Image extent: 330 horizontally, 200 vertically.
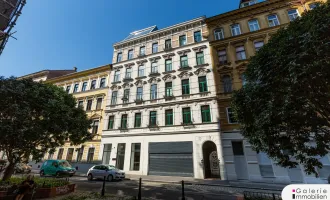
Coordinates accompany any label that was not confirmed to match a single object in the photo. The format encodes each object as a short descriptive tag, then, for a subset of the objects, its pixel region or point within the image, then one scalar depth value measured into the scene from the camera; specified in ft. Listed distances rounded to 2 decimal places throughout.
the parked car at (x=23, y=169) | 62.25
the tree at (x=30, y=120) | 26.71
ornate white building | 54.19
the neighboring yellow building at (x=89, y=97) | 69.97
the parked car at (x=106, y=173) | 46.47
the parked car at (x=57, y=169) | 53.72
